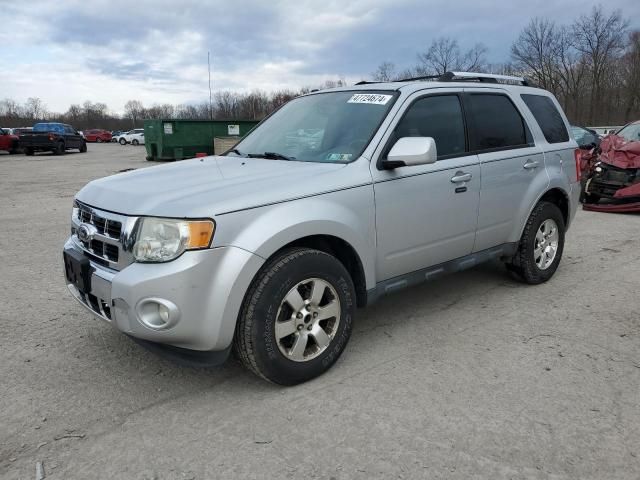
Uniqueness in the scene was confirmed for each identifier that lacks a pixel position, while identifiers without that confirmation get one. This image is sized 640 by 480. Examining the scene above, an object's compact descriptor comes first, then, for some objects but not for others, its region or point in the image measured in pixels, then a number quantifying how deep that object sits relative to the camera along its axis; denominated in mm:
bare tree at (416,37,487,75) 49156
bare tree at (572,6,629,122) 49625
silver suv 2734
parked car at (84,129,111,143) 59812
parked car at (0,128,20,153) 29609
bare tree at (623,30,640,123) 46250
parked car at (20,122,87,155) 28875
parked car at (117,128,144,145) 51125
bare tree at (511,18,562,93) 54312
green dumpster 22078
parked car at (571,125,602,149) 13453
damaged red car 8859
